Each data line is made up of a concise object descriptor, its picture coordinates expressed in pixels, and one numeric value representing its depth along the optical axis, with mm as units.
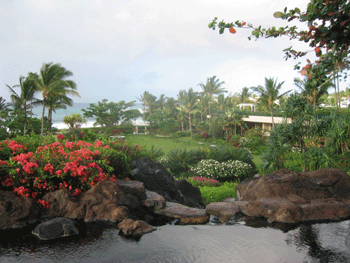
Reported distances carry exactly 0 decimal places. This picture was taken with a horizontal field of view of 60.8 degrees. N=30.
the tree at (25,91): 27094
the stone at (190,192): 10093
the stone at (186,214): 6211
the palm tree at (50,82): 27922
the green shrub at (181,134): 45750
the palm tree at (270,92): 33656
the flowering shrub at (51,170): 6402
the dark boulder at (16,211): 5738
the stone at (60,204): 6203
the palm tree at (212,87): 54219
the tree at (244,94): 57094
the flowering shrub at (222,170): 17078
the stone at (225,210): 6398
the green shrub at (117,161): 8094
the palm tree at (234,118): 37969
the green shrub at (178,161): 18344
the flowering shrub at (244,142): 33462
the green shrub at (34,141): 8602
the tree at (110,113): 46062
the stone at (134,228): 5438
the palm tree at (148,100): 63250
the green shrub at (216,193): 11842
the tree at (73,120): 35475
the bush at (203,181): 15141
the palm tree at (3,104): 29997
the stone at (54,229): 5324
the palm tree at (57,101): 30650
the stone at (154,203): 6777
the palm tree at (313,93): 27731
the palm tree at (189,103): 47406
